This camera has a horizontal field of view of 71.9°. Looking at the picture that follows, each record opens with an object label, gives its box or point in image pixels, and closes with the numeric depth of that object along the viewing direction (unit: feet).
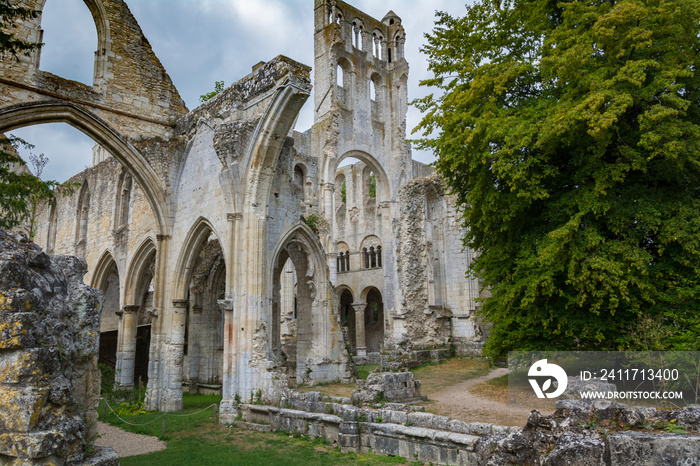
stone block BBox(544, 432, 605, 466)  12.21
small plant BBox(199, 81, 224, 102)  72.18
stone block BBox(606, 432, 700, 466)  11.05
